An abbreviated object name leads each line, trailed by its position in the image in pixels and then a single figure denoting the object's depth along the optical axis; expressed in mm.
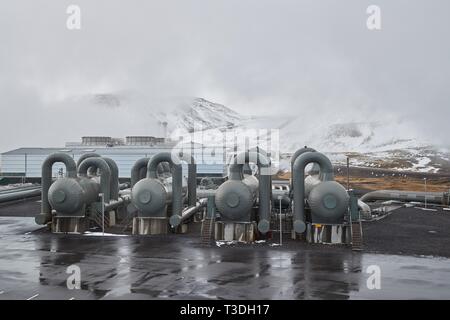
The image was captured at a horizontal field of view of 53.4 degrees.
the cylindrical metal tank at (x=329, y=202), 33688
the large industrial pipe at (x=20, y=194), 64188
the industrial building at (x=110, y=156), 96062
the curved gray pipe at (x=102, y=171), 42406
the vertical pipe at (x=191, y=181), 45438
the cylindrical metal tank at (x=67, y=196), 38719
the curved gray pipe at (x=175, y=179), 38844
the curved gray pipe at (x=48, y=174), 40219
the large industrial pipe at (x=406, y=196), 62812
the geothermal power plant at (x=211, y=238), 22094
